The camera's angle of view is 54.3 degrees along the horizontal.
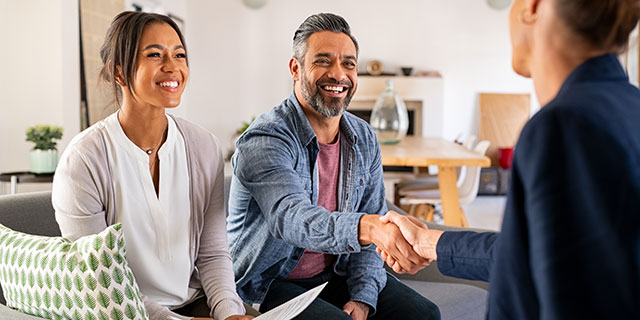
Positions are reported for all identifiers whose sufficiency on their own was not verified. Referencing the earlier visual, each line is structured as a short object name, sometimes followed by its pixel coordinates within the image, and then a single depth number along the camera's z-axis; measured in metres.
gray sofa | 1.61
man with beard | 1.62
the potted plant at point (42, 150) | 3.46
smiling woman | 1.45
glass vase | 4.41
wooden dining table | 3.49
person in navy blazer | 0.67
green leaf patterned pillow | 1.26
